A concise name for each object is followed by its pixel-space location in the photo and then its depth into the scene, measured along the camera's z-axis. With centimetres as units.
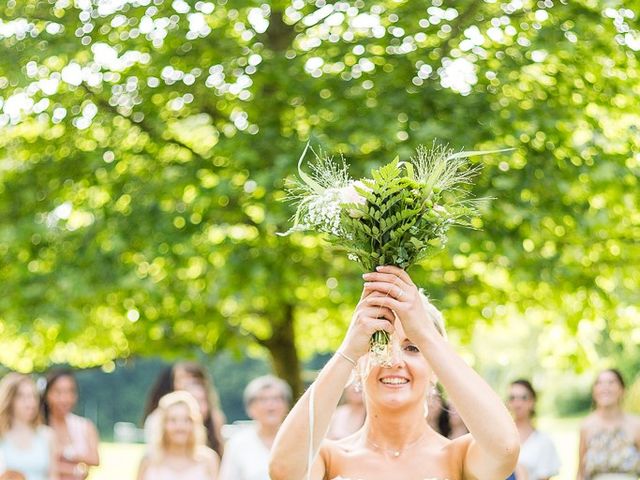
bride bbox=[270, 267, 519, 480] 494
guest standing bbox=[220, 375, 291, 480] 1091
